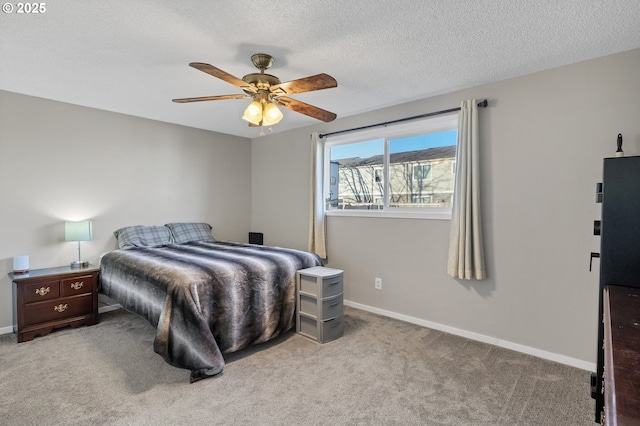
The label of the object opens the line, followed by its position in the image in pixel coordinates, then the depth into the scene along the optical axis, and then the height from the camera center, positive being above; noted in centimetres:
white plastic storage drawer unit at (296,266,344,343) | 293 -91
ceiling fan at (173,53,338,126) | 223 +79
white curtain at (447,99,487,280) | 294 +0
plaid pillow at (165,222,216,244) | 430 -39
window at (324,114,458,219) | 338 +38
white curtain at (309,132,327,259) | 422 -1
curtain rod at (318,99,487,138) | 298 +88
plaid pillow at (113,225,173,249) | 383 -41
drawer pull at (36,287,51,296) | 306 -82
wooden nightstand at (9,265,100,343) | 296 -92
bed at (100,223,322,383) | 230 -73
